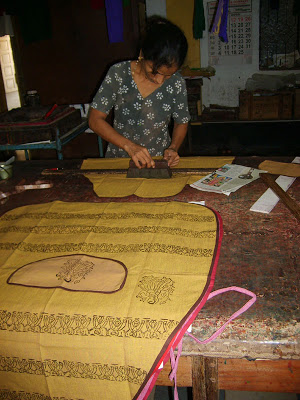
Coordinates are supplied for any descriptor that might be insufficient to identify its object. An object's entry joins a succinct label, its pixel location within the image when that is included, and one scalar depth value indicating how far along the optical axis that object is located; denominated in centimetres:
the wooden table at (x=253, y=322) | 91
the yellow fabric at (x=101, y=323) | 92
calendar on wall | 647
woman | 186
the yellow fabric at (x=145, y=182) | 175
